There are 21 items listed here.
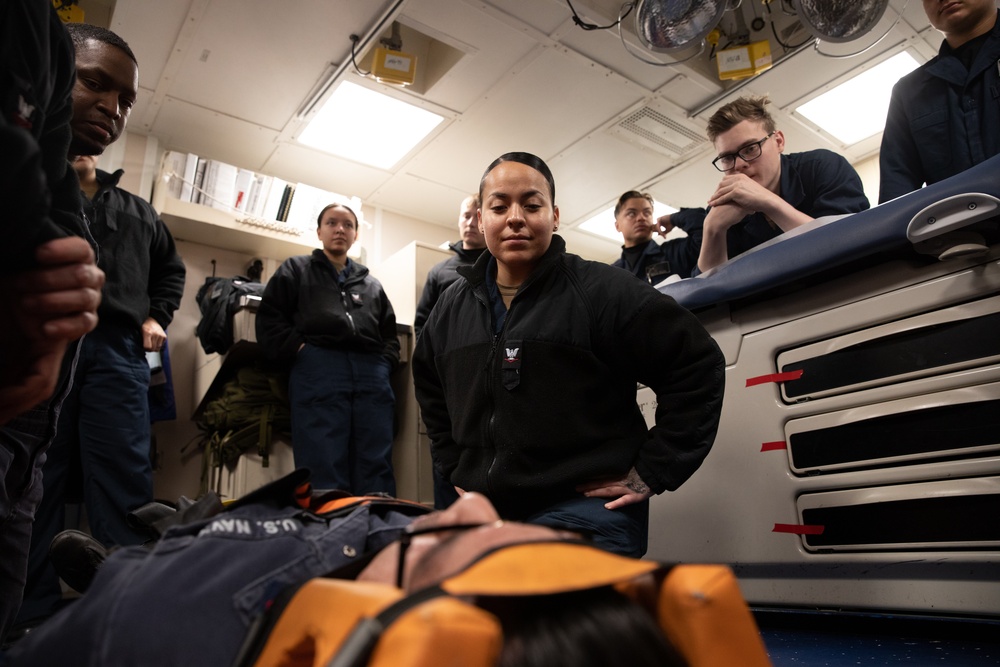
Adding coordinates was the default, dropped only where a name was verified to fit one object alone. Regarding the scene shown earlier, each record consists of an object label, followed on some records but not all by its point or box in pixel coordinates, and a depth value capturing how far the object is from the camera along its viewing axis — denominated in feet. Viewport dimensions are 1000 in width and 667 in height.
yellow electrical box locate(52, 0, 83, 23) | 6.73
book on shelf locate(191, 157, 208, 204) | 13.40
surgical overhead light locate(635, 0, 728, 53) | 8.30
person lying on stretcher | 1.48
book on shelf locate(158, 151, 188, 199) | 13.19
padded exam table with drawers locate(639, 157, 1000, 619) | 4.63
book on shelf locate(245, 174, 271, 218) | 14.05
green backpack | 10.43
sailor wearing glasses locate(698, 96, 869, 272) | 6.50
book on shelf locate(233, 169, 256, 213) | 13.91
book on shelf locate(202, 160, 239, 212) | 13.60
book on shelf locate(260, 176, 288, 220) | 14.25
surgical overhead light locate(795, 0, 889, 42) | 7.99
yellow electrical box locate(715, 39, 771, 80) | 11.24
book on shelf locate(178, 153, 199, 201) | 13.30
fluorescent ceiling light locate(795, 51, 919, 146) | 13.03
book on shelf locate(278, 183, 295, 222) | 14.44
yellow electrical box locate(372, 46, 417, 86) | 11.50
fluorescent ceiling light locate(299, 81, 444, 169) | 13.05
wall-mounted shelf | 13.08
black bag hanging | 10.80
